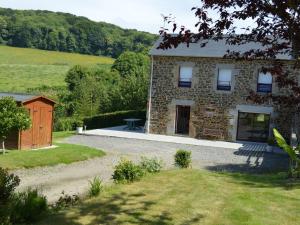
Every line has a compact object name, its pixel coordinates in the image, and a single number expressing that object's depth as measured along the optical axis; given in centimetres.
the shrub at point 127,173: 1239
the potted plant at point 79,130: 2978
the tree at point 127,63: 7031
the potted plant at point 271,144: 2511
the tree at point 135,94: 3934
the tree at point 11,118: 1931
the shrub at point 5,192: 829
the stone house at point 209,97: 2802
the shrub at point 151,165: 1411
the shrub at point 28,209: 846
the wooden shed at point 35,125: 2134
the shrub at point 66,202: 1016
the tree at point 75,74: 5653
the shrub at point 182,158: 1644
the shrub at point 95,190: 1069
